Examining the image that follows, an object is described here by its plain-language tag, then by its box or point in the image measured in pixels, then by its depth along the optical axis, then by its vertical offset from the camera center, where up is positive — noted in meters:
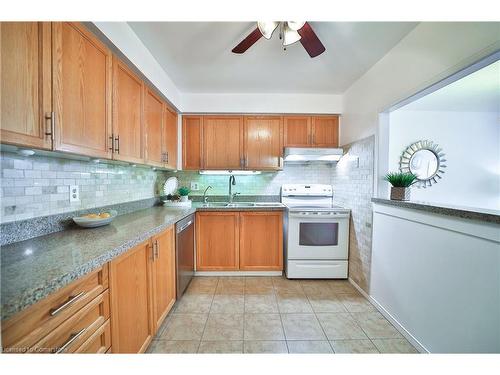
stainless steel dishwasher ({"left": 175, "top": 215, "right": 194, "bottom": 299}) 1.94 -0.76
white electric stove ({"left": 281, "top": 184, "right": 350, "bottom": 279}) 2.49 -0.75
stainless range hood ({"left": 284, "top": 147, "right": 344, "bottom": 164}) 2.60 +0.41
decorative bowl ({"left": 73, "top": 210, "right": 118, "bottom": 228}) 1.27 -0.26
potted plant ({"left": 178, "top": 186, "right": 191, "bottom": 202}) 2.63 -0.15
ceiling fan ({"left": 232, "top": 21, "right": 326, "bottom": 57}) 1.34 +1.08
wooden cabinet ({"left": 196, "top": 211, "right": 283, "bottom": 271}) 2.58 -0.76
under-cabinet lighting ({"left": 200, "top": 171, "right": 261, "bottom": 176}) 3.02 +0.17
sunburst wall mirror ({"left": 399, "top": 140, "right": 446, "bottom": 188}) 2.31 +0.29
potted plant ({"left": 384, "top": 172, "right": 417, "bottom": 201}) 1.69 +0.00
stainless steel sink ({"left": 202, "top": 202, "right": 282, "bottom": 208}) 2.79 -0.31
